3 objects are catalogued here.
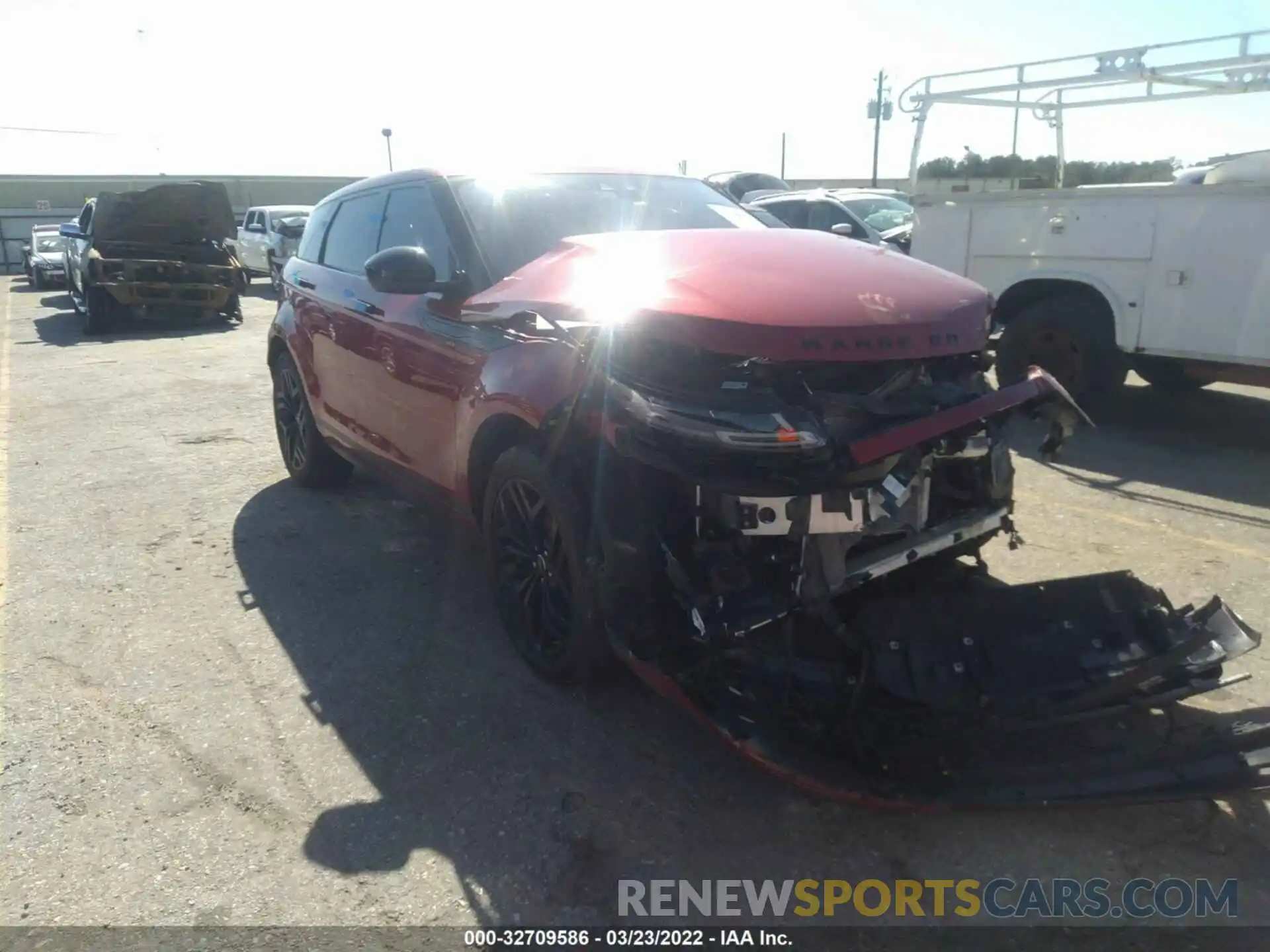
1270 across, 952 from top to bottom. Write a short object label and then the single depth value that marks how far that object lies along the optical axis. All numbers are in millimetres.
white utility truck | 6508
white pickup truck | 20875
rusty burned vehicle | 15008
